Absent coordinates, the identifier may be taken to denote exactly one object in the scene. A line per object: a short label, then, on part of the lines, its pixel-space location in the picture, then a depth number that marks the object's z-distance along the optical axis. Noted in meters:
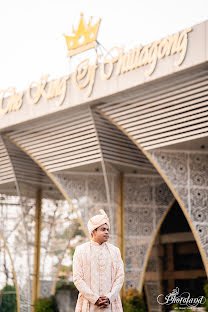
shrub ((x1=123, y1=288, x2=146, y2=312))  19.03
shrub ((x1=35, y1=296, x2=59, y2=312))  24.08
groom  6.47
